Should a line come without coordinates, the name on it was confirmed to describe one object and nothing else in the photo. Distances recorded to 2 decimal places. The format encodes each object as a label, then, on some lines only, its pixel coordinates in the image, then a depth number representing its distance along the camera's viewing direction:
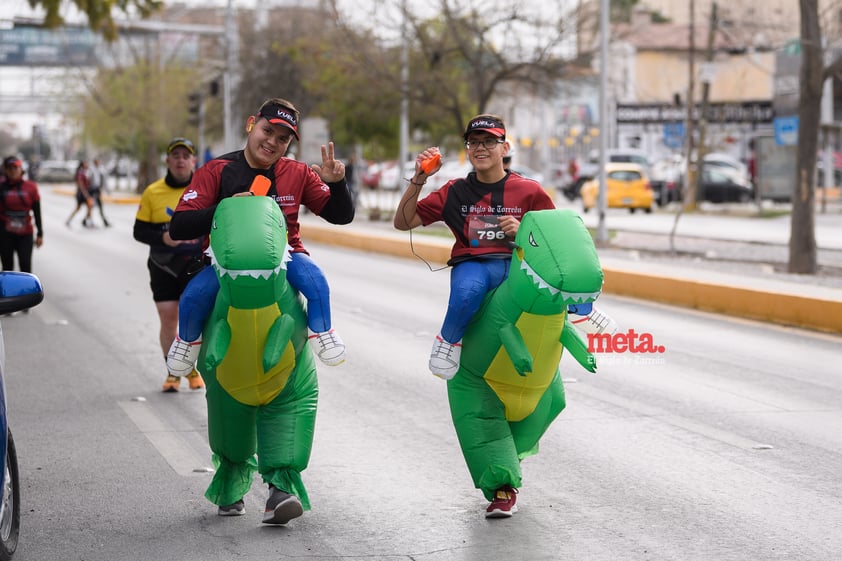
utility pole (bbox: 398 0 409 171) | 30.85
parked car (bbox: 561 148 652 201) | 48.56
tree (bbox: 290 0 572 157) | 29.62
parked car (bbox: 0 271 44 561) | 5.12
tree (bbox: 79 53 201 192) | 58.09
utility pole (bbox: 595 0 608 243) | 24.58
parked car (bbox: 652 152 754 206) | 44.88
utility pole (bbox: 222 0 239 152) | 42.00
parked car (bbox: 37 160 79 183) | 87.88
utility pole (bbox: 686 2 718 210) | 38.72
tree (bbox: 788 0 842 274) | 18.89
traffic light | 41.72
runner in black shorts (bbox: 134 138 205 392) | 9.76
